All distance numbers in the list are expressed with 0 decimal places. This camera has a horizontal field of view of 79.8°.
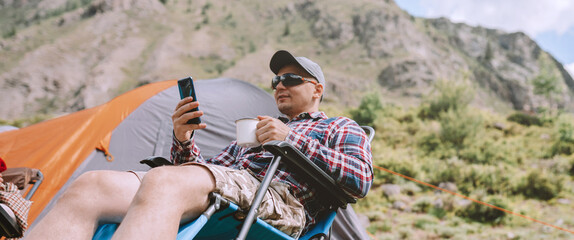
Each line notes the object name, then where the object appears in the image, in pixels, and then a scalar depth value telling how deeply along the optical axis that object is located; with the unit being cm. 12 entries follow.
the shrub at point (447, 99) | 1579
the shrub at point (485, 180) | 751
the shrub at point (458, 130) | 1188
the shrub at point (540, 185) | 710
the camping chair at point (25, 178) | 253
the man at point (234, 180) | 118
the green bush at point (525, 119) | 1630
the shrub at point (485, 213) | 565
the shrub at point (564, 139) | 1097
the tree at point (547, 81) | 2409
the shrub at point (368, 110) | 1478
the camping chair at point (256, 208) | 132
